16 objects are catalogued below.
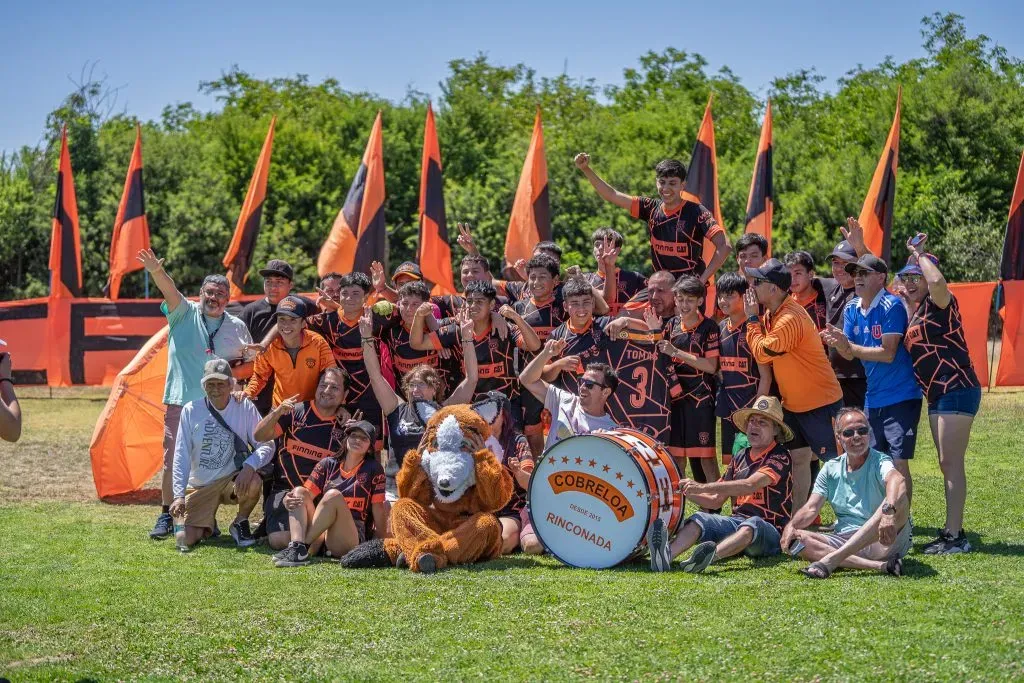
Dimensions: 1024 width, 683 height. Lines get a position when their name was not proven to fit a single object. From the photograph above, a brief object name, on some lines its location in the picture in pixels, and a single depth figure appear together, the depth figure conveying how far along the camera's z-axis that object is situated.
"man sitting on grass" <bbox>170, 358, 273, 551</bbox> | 8.84
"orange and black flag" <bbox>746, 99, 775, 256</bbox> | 15.29
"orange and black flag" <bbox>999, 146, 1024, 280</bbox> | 11.99
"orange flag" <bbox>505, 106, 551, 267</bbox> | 14.26
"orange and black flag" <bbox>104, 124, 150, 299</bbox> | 17.58
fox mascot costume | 7.60
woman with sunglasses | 7.62
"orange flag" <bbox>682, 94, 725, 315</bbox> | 14.65
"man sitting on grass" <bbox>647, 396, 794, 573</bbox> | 7.40
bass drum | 7.23
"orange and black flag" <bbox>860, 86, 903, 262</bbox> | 13.87
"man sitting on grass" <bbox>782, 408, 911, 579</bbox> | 6.83
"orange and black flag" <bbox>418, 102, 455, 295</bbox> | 15.33
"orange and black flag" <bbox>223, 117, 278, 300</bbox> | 17.33
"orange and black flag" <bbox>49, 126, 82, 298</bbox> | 18.78
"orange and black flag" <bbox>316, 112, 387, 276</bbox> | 14.46
